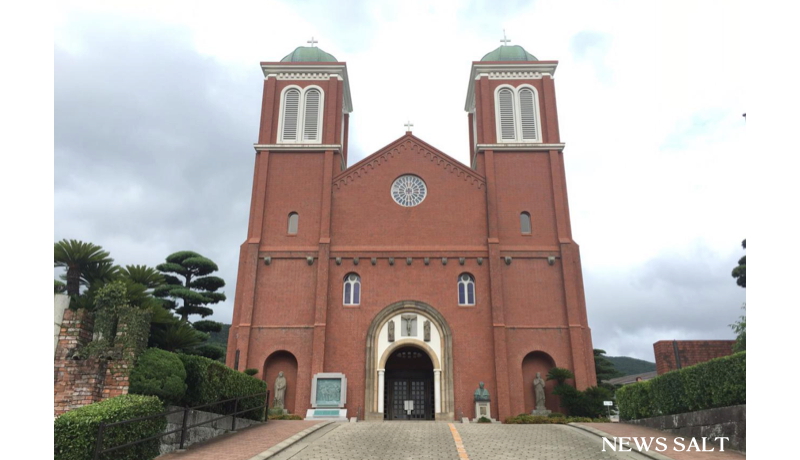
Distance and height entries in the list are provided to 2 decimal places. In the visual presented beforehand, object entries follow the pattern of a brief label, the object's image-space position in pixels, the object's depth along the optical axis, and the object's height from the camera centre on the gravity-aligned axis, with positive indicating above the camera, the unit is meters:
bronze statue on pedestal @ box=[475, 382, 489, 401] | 22.56 +0.78
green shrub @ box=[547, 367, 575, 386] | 22.52 +1.51
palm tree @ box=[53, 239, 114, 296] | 10.88 +2.82
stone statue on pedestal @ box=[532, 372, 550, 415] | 22.62 +0.82
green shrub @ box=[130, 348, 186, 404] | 10.55 +0.69
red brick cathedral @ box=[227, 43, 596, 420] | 23.53 +6.27
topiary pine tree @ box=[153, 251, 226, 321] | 27.41 +6.11
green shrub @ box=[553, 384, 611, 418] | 21.81 +0.55
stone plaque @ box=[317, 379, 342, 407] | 22.16 +0.84
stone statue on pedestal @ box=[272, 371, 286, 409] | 22.60 +0.86
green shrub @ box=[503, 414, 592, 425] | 20.39 -0.15
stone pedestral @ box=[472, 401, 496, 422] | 22.39 +0.23
